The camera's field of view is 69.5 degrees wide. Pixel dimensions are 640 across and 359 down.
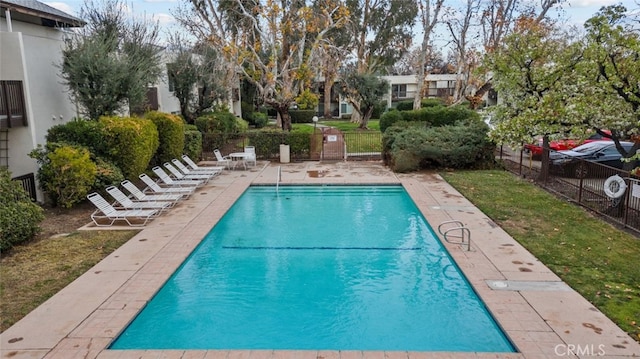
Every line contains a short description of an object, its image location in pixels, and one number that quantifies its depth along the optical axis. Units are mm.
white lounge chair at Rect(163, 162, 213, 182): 16062
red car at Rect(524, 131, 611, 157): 18602
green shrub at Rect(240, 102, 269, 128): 39844
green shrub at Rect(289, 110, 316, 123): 47012
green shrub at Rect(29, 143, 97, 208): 11930
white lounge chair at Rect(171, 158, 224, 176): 16891
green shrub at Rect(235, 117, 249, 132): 29247
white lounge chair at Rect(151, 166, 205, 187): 15078
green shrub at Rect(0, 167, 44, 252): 8820
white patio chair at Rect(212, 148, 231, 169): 19531
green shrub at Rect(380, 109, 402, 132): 27594
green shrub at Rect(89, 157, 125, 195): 12768
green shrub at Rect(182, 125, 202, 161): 19953
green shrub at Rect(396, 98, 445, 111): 43103
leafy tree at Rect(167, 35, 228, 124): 25547
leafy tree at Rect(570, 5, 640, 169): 9477
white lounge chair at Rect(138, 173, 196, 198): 14086
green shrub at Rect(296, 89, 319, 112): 23609
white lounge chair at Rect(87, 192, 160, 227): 11133
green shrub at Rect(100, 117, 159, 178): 13391
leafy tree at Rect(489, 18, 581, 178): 11062
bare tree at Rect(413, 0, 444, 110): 25344
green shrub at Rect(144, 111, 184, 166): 17219
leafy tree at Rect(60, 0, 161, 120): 13820
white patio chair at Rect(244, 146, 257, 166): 19953
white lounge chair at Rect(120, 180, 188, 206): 12781
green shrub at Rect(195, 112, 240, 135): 25625
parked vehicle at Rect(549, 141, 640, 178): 15016
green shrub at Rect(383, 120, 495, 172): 17906
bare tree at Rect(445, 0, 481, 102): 26125
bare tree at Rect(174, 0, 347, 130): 20906
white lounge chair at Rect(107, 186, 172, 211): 11898
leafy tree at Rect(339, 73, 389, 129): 34438
